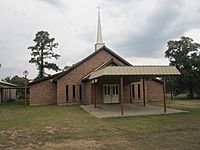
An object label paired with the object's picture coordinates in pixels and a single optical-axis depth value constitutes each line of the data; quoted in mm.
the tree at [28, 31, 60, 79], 47656
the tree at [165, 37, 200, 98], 41188
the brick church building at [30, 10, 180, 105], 29266
